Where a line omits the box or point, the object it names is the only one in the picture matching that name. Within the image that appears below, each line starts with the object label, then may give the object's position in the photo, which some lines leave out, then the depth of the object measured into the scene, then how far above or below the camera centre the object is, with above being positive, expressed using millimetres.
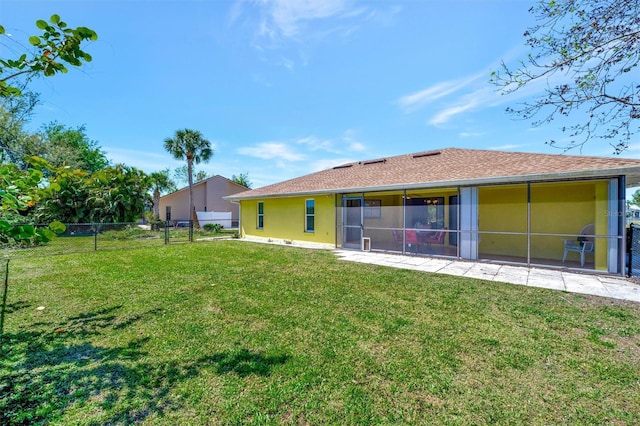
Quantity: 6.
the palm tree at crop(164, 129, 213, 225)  22703 +5476
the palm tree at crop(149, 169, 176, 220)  24962 +4213
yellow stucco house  6852 +82
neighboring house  27031 +1183
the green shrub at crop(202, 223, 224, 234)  19516 -1227
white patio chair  7336 -970
